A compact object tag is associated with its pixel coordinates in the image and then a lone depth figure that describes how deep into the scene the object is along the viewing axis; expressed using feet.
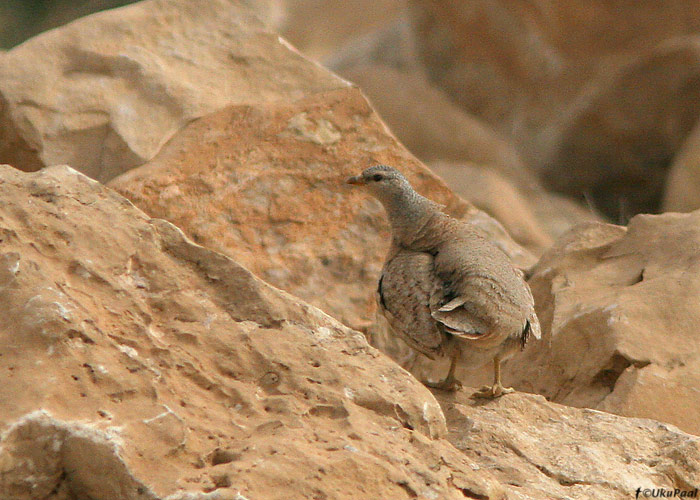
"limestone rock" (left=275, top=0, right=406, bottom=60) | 164.35
